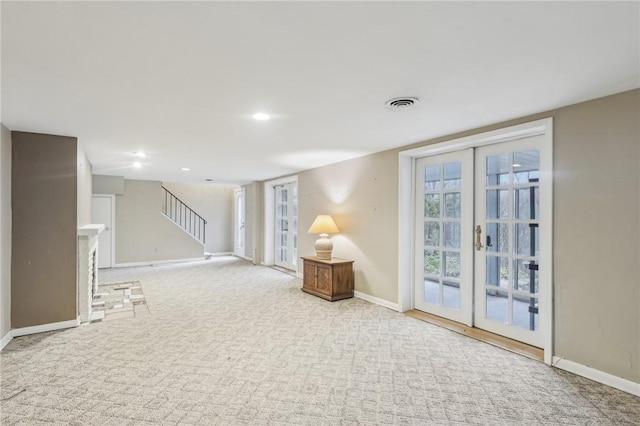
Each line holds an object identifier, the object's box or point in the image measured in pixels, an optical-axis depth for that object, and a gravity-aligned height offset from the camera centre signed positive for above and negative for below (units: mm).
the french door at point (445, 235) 3736 -276
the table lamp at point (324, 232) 5242 -321
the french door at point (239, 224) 9719 -378
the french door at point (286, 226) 7297 -318
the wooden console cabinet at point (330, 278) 4855 -1031
